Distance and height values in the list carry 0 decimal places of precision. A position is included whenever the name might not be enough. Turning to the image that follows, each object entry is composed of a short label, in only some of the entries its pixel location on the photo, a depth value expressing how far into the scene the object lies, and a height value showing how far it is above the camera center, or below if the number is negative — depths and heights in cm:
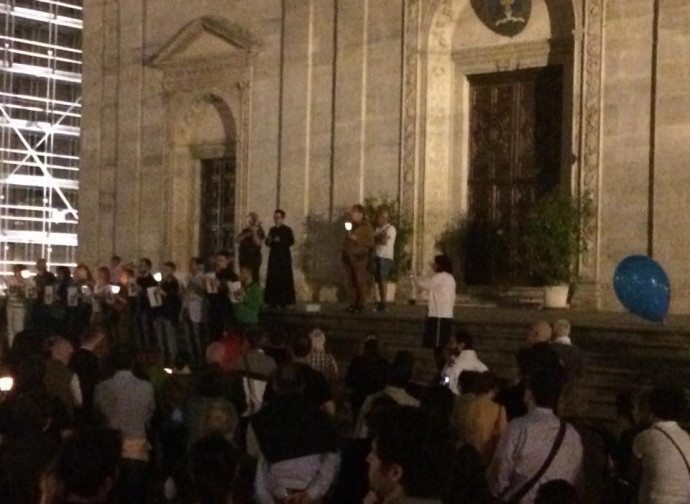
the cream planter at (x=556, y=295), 1891 -63
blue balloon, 1482 -41
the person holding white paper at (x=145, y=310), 1950 -100
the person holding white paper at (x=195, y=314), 1877 -100
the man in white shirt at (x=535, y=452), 657 -102
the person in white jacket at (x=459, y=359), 1141 -97
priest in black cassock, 1936 -33
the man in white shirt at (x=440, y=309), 1505 -70
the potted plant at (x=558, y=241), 1872 +16
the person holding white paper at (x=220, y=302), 1797 -79
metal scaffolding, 3378 +300
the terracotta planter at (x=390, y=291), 2084 -69
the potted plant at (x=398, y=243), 2092 +9
